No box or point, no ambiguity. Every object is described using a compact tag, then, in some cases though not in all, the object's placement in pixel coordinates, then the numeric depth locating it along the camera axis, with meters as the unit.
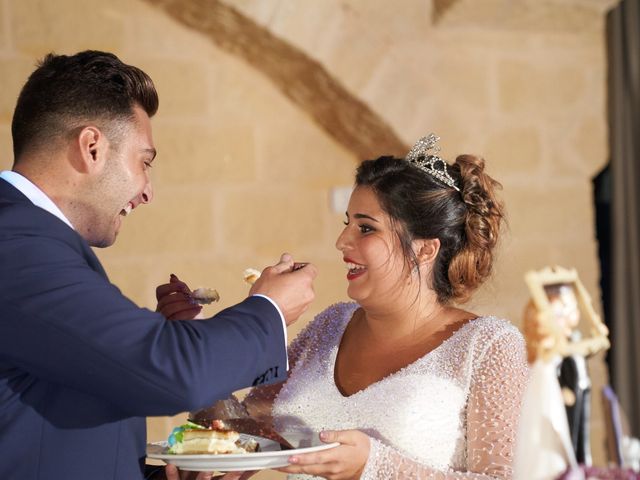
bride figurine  1.20
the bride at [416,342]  2.19
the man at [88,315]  1.56
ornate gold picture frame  1.20
